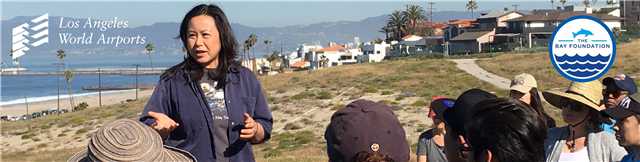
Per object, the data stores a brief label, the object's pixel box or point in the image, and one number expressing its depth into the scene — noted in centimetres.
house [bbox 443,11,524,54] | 8250
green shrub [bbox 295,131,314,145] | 2793
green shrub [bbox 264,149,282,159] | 2094
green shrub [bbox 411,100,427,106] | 3581
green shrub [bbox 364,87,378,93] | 4581
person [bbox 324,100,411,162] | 231
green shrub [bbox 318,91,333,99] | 4643
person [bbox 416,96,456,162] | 519
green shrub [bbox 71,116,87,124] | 4834
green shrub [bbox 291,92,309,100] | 4798
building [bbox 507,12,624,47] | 7562
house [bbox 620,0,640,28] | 8656
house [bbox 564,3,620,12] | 10800
